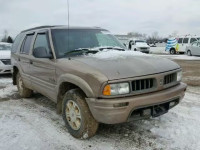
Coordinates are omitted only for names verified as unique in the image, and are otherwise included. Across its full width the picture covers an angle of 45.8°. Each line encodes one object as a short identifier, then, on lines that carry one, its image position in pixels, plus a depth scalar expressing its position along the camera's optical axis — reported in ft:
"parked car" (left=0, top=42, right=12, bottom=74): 30.91
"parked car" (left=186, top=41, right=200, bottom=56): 71.34
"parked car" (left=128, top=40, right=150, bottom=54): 91.35
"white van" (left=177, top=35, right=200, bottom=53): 81.89
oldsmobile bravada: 10.21
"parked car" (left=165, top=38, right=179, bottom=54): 88.17
